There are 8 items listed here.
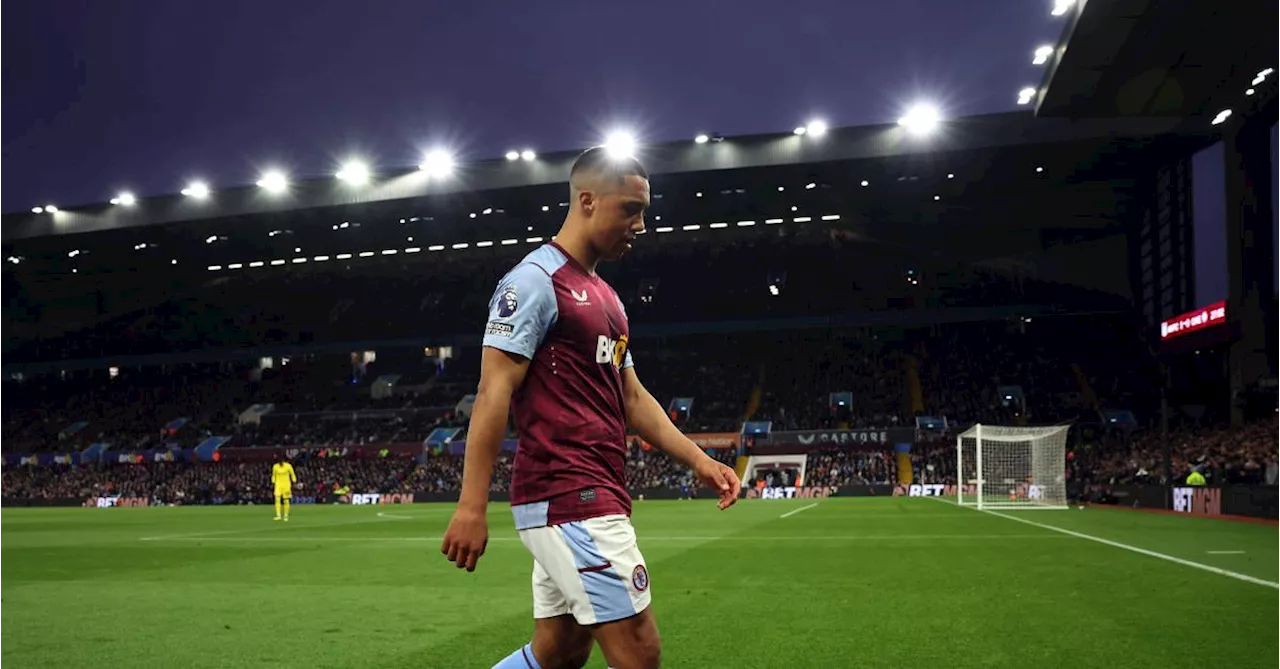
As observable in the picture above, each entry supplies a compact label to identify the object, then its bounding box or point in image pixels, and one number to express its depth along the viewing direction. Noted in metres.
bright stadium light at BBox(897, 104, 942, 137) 35.75
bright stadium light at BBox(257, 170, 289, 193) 42.08
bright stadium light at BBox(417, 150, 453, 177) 40.19
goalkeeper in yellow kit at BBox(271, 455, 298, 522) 28.38
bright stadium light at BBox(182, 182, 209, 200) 42.91
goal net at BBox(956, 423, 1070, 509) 31.86
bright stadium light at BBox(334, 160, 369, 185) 40.87
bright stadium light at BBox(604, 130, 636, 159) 37.47
